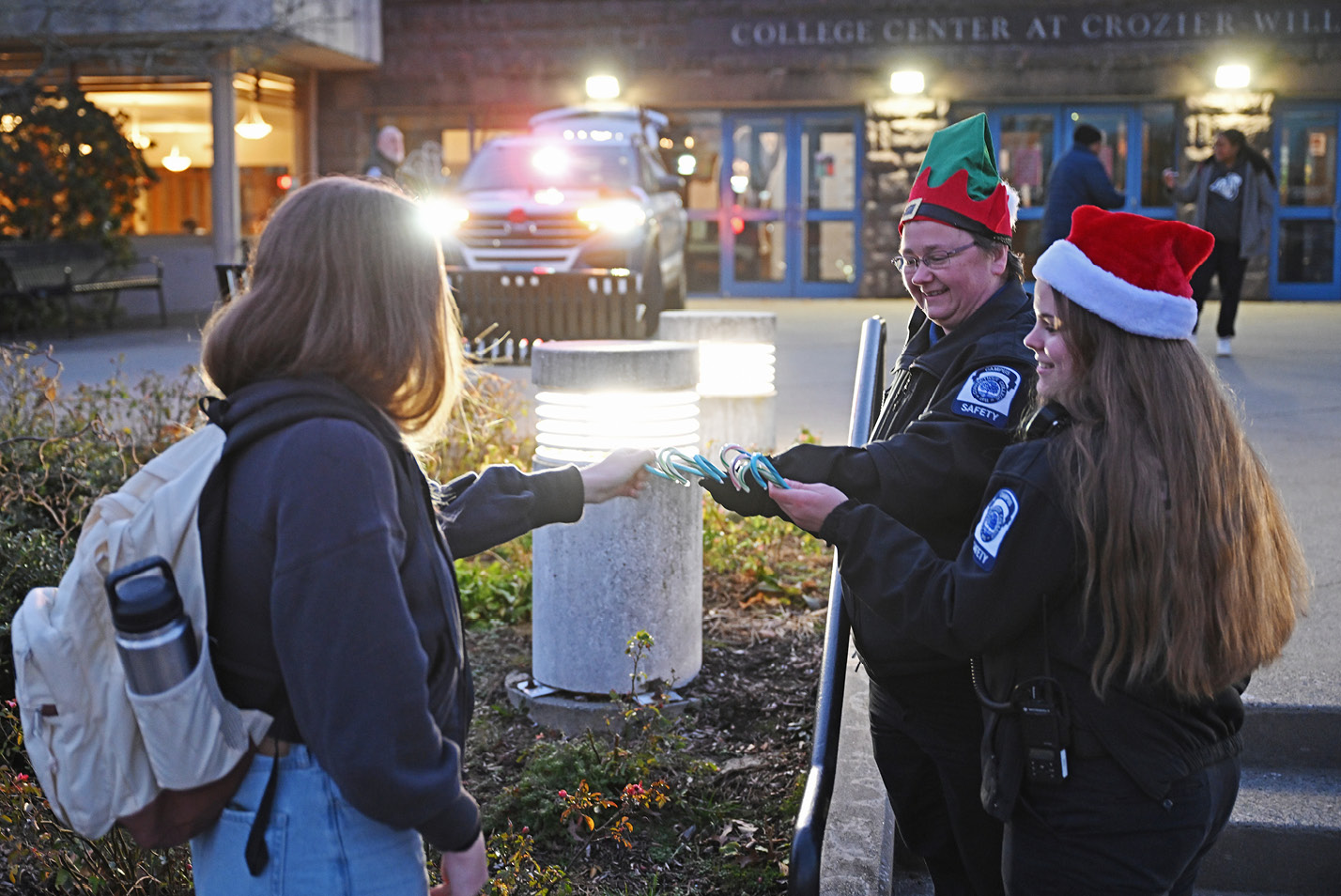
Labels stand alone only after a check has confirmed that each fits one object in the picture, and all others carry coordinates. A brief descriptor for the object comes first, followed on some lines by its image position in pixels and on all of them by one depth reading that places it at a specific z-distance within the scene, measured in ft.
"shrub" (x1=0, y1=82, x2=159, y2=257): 52.70
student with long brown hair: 5.71
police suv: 42.55
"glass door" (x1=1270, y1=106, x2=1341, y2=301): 64.28
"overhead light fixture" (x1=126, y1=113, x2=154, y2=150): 62.95
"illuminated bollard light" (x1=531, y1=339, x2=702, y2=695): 13.73
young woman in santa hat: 6.79
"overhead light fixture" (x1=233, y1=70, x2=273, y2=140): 65.05
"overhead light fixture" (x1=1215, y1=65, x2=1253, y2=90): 62.85
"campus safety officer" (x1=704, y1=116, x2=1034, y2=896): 8.53
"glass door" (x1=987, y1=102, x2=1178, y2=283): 65.31
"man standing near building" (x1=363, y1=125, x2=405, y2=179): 41.60
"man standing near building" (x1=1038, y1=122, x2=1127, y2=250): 38.70
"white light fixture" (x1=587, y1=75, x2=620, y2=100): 66.44
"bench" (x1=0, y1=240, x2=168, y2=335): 48.98
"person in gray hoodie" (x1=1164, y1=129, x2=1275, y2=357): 38.63
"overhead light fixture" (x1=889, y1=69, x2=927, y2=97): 64.54
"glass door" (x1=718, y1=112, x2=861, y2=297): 67.82
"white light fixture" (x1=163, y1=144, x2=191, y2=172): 63.67
